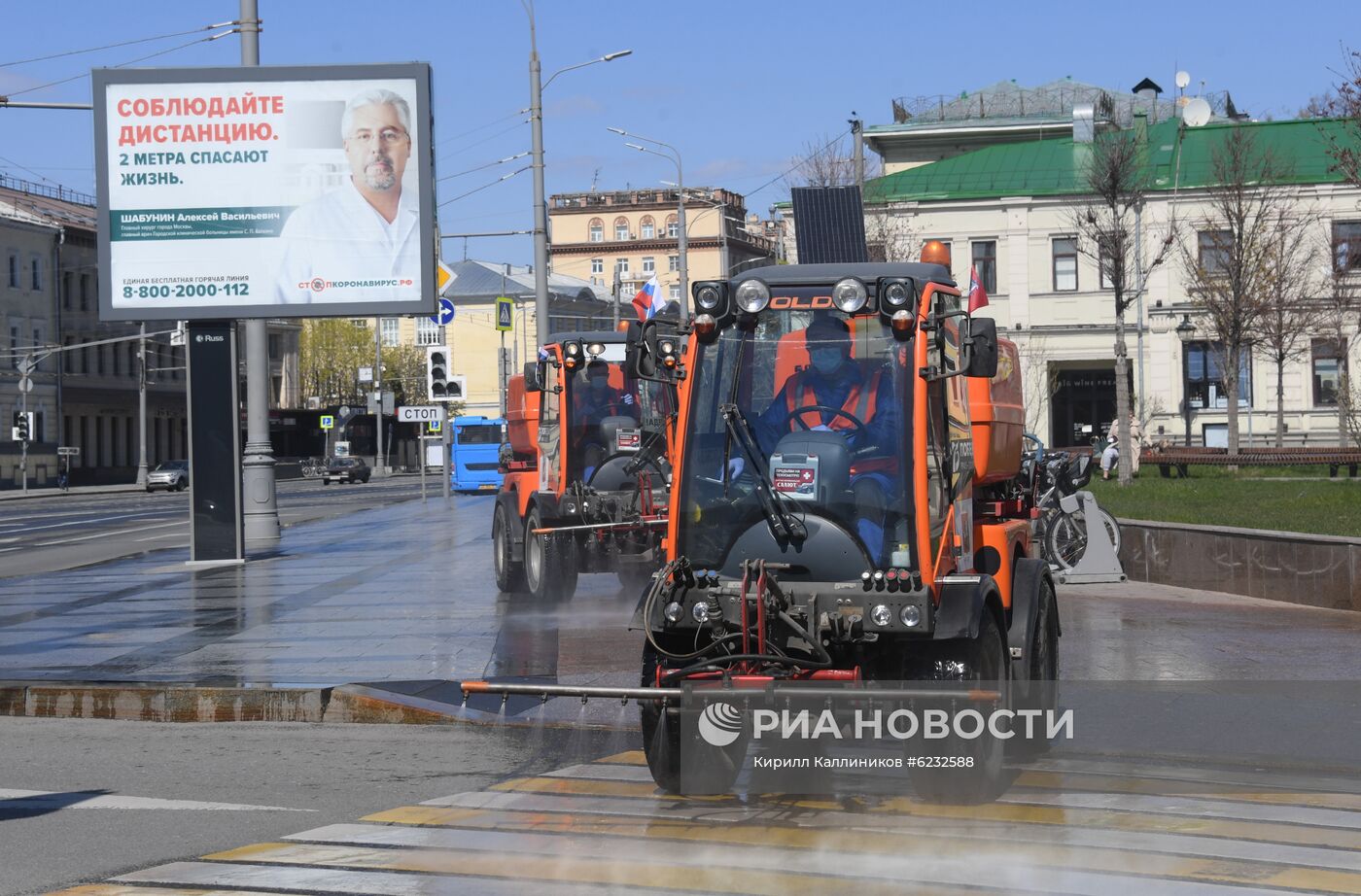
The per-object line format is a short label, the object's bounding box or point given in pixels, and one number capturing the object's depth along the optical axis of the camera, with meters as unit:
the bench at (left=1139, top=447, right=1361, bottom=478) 32.94
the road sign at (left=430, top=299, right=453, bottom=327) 33.00
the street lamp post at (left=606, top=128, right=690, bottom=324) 39.72
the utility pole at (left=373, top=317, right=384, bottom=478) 84.73
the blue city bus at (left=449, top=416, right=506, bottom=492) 53.06
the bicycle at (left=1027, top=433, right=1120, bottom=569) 16.58
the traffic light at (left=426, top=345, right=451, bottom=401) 33.81
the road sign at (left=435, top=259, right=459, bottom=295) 29.77
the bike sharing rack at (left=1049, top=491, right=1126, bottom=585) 17.58
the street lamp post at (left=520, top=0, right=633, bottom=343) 31.81
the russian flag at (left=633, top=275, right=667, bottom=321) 16.62
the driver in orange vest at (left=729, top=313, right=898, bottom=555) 7.28
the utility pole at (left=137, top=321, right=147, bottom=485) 73.00
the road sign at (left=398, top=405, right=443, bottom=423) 38.09
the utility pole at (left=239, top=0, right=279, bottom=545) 24.12
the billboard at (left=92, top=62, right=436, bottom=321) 20.84
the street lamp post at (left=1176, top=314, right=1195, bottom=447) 53.44
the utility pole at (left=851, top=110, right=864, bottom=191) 35.66
